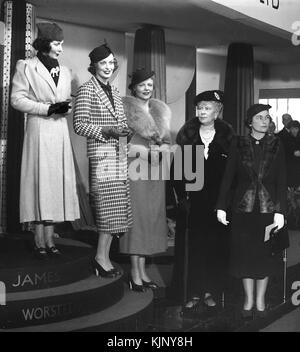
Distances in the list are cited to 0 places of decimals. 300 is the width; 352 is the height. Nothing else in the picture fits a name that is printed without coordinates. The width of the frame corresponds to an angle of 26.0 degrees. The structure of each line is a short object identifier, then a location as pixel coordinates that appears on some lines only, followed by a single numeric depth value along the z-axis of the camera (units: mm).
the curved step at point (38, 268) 3723
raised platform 3592
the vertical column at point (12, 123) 5691
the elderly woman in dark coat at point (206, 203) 4129
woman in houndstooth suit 3969
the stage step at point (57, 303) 3566
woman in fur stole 4230
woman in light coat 3851
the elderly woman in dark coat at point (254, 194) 3986
